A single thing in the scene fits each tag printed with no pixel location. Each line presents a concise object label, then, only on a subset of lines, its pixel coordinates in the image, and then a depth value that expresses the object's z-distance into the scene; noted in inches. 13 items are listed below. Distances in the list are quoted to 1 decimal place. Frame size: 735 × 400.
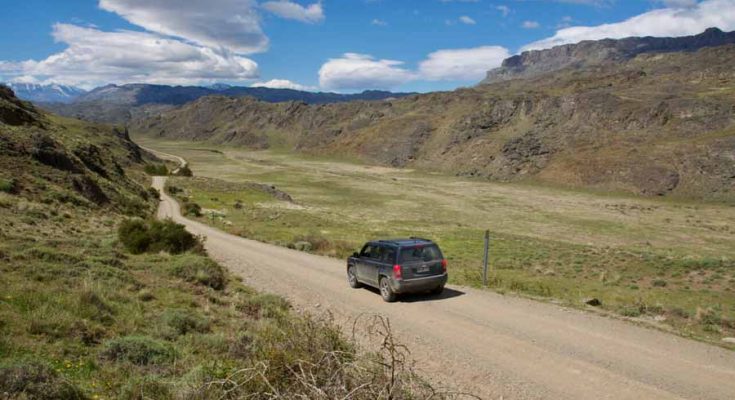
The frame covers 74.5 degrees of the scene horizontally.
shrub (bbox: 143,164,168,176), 3609.3
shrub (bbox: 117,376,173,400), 258.4
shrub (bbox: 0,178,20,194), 979.8
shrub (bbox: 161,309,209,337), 399.5
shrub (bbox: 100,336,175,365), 317.4
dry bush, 205.6
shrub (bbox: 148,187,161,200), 2226.1
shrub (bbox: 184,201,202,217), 1860.7
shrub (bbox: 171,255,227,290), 622.5
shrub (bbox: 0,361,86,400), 234.4
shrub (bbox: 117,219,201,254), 801.6
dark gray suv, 580.4
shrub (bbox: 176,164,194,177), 3663.9
